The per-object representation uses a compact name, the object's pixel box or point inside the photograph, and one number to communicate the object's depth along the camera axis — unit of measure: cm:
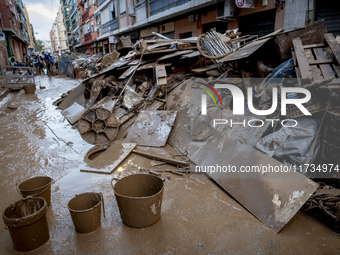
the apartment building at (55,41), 10199
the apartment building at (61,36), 7506
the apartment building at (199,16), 736
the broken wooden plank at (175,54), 667
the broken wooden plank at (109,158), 395
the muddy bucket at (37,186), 287
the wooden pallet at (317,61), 365
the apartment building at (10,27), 2223
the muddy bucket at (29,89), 1143
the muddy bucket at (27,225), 221
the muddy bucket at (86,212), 248
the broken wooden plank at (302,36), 461
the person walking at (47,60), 2227
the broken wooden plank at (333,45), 388
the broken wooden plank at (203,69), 597
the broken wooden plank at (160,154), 404
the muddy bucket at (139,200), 253
